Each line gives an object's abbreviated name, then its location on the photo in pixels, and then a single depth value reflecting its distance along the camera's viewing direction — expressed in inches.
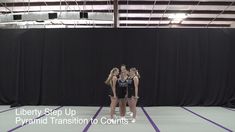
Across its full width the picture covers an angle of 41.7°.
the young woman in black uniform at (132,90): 261.6
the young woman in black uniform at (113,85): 258.5
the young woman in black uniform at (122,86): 257.8
